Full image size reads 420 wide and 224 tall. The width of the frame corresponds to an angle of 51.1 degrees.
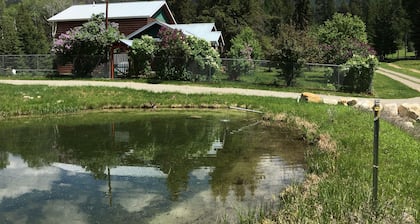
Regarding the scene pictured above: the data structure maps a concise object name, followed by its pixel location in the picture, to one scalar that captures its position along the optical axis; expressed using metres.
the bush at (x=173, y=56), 28.91
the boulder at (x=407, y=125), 13.45
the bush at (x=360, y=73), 26.17
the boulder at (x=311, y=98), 19.84
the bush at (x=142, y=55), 29.78
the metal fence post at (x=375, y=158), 5.61
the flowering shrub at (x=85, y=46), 31.88
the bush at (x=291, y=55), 26.98
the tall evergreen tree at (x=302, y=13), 85.06
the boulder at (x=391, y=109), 16.96
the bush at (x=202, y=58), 29.00
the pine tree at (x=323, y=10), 123.79
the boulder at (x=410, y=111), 16.61
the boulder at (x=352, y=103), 19.57
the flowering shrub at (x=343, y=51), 30.23
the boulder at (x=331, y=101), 20.56
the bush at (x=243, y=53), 29.75
